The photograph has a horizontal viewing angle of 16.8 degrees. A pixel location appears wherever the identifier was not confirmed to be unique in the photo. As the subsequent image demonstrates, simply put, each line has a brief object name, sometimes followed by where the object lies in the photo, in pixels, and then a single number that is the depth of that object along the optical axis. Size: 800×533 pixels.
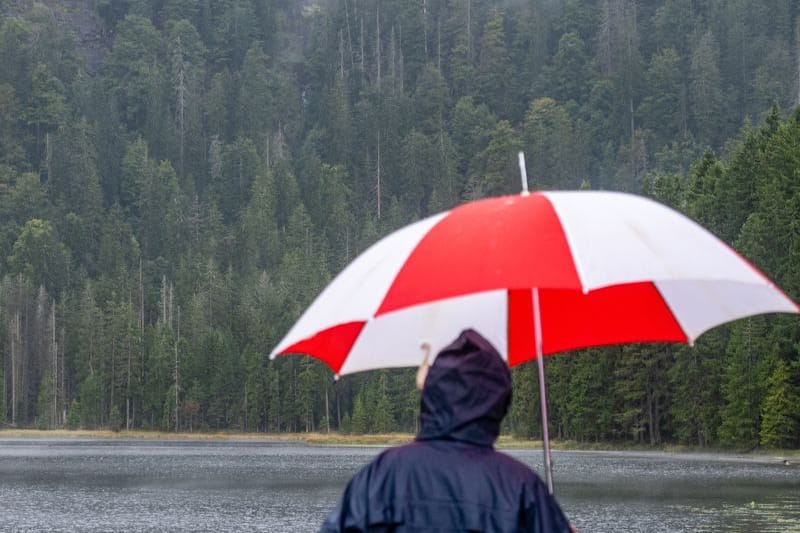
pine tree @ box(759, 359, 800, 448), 142.74
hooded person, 11.10
